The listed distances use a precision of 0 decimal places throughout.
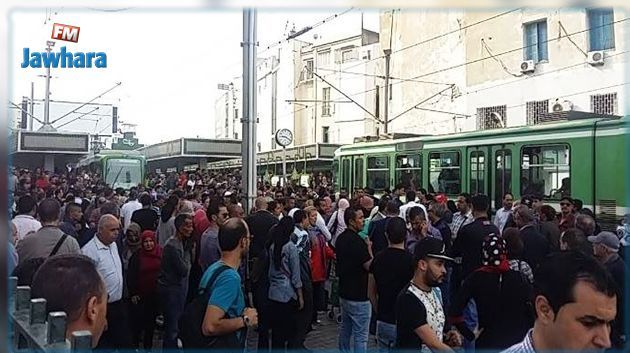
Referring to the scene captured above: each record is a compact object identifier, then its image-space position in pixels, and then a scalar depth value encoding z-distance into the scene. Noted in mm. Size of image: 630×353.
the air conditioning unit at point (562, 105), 20445
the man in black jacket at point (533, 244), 6219
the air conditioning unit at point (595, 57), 19578
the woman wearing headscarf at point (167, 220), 7457
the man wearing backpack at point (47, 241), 4879
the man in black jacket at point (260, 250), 5797
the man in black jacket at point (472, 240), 6203
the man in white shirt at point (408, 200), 8453
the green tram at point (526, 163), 10328
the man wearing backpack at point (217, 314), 3510
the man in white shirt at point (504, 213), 9666
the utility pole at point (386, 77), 24703
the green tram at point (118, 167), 22328
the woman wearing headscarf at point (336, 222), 8719
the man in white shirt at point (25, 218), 5984
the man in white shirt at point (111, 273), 4828
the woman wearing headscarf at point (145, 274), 5773
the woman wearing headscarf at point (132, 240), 5890
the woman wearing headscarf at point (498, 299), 4039
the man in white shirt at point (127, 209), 9172
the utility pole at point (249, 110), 7969
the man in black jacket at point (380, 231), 6795
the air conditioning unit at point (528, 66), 22188
